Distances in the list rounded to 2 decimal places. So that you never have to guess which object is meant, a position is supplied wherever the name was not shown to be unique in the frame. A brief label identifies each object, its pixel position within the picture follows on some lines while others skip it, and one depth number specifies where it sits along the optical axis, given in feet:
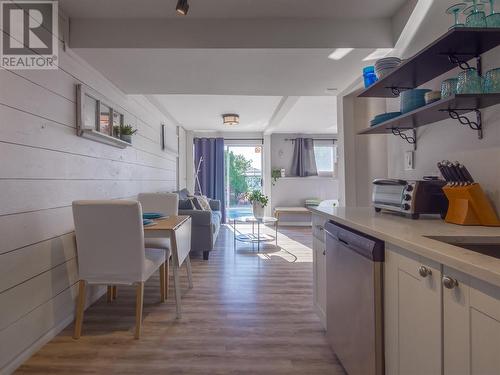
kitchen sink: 3.48
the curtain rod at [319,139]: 23.46
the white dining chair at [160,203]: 10.29
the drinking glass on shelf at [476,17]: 4.11
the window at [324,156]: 23.61
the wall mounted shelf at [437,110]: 3.98
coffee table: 14.89
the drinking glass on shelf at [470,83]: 4.07
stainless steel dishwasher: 3.94
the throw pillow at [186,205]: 13.99
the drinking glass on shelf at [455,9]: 4.37
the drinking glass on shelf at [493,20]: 4.06
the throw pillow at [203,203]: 16.52
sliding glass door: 23.98
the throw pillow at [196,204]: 14.60
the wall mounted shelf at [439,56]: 3.93
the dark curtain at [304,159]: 23.11
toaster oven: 4.85
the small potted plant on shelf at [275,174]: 22.91
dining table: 7.00
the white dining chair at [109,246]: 6.25
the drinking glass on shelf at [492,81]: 3.95
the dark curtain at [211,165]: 23.00
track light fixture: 5.47
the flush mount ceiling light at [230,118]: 17.54
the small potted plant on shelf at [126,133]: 9.93
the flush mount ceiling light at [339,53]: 7.46
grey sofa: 13.00
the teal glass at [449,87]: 4.33
